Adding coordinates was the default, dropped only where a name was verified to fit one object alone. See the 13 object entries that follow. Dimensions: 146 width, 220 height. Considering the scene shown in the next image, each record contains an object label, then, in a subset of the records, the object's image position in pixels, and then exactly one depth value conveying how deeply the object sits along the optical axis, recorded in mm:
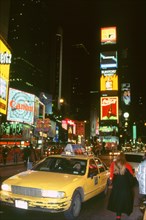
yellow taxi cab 7121
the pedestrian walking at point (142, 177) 6778
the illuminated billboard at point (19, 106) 39562
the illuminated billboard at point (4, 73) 28106
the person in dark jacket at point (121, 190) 7012
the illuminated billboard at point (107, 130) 104025
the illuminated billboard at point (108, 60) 98000
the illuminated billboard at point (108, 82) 94944
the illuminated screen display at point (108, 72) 97125
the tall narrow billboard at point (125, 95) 144625
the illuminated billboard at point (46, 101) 75438
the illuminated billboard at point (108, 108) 94688
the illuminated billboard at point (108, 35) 104938
